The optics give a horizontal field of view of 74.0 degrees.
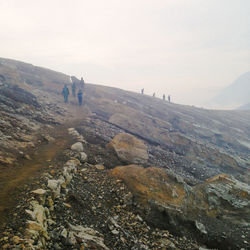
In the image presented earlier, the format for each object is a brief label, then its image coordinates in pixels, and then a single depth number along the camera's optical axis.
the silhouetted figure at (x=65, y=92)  35.38
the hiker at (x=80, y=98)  34.88
